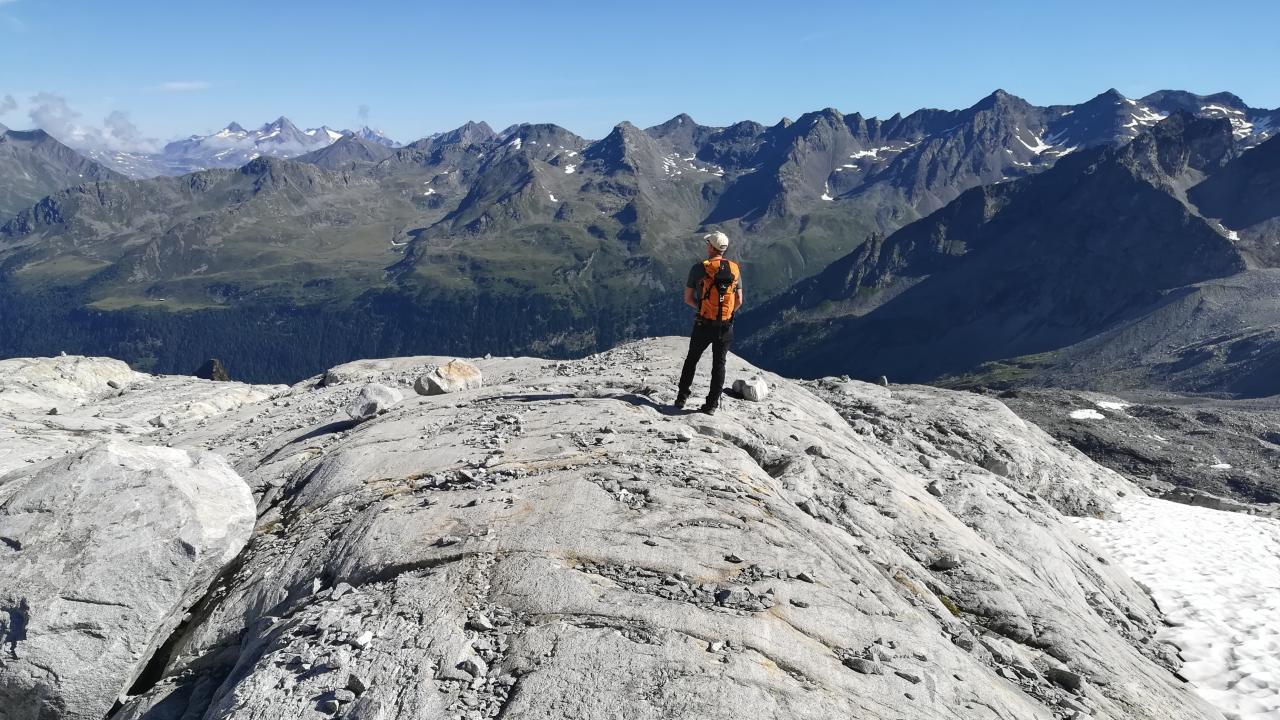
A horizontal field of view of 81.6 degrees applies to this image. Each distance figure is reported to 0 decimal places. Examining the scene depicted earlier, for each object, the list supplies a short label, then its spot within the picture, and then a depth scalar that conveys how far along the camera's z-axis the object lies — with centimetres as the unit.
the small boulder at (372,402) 2000
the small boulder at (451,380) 2348
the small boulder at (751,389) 2038
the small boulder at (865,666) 912
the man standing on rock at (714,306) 1734
